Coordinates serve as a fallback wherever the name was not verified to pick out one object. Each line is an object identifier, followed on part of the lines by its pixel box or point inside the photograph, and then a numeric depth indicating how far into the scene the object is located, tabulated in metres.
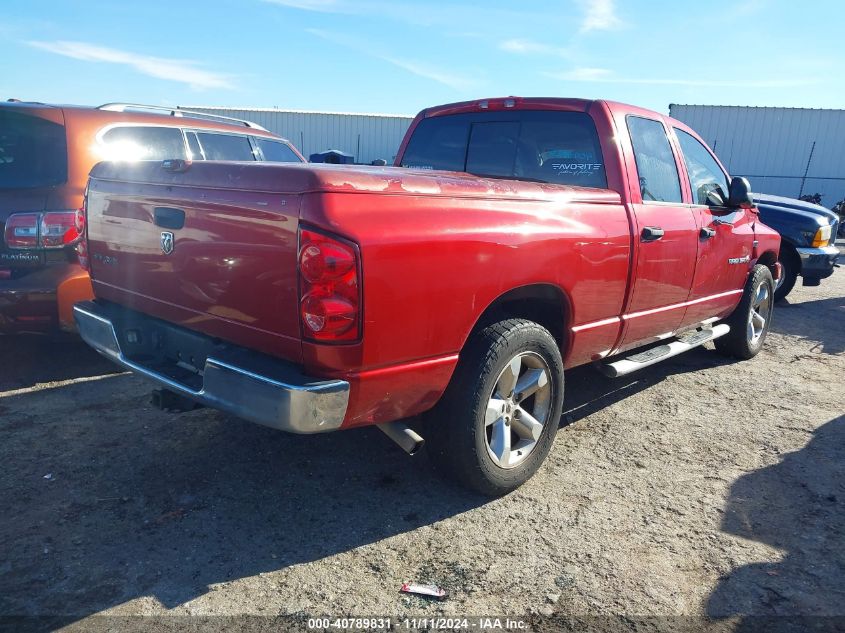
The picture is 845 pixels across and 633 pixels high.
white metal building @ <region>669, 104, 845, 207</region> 21.83
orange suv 4.02
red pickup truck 2.25
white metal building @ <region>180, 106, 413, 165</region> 26.66
